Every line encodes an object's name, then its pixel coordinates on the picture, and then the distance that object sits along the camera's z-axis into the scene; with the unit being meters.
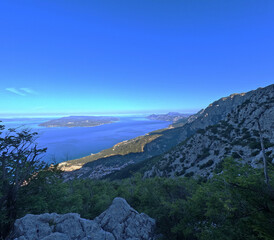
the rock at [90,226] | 9.24
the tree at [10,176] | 9.77
